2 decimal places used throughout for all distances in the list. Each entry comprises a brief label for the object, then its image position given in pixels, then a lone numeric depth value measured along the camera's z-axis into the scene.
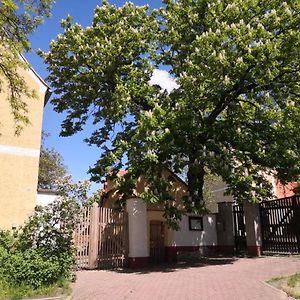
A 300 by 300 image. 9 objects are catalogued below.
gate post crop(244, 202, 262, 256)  19.45
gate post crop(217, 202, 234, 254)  21.36
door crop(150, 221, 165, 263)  19.08
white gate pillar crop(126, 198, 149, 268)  16.59
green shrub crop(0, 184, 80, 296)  9.93
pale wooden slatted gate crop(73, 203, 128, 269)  15.97
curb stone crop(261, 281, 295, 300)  8.85
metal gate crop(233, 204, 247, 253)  21.19
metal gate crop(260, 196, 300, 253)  18.05
